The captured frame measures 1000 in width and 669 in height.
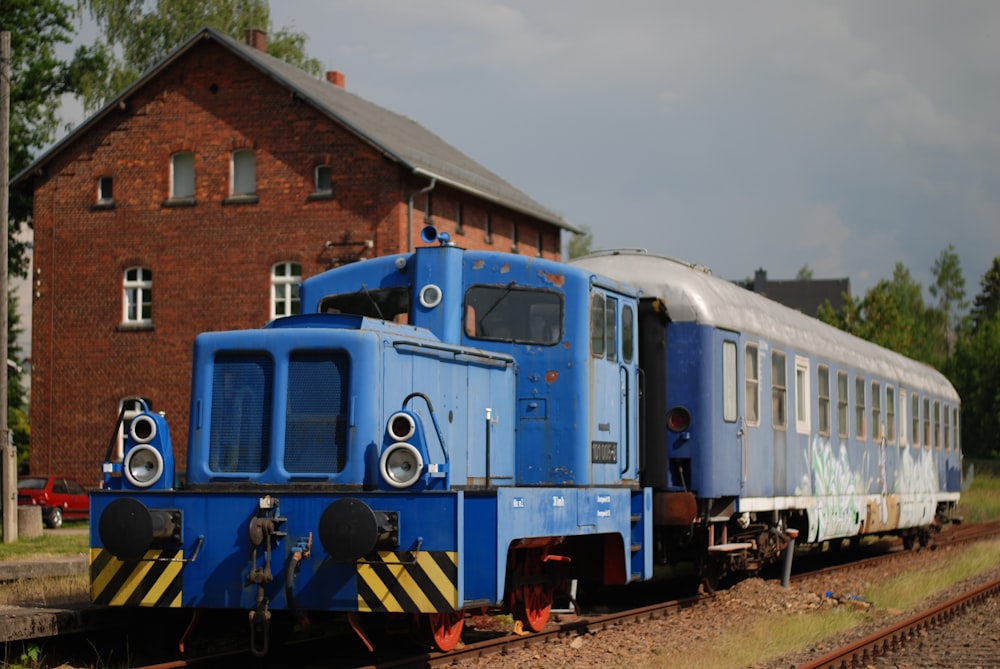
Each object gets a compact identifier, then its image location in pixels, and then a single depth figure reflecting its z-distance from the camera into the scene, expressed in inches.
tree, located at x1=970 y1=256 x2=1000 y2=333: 3533.5
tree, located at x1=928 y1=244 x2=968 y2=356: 3713.1
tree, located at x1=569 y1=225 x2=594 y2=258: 3125.0
